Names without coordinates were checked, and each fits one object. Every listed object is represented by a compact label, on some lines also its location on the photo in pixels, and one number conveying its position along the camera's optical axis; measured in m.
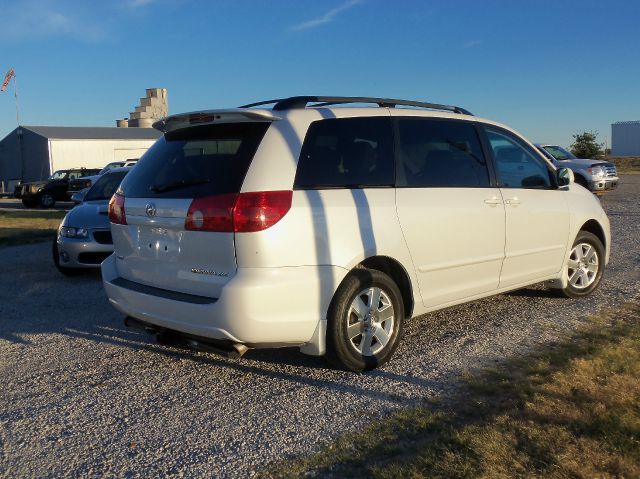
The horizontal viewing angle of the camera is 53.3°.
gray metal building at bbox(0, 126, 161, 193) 47.00
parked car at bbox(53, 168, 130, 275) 8.21
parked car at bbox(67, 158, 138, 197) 27.15
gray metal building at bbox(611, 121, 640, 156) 64.62
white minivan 3.97
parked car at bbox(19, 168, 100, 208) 28.48
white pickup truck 19.62
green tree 42.94
